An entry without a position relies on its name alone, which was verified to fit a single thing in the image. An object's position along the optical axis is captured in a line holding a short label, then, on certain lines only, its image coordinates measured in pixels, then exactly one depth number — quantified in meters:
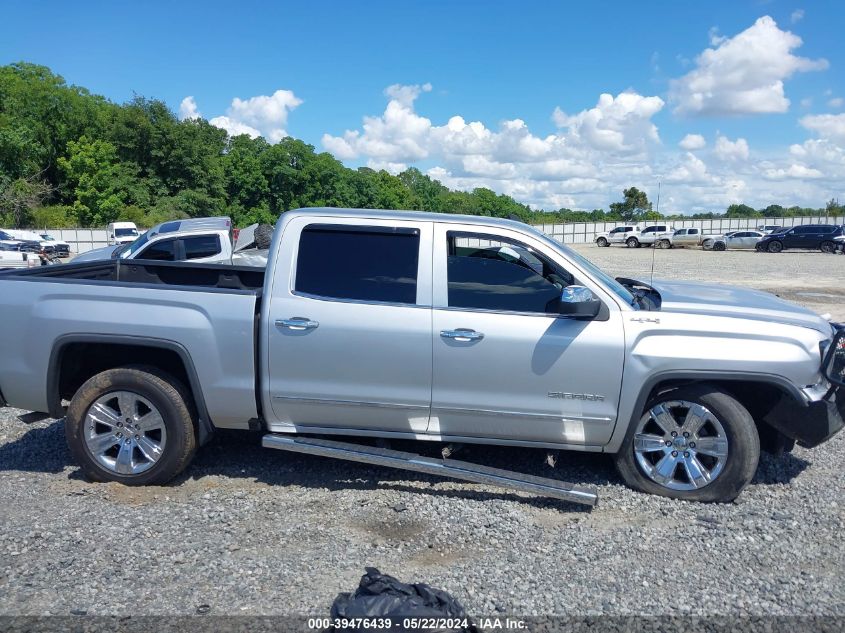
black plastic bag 3.00
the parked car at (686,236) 51.16
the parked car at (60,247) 32.94
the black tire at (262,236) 14.33
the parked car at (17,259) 22.53
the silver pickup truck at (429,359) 4.66
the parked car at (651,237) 50.19
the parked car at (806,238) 39.59
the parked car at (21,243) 26.62
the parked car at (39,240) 29.61
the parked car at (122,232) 40.57
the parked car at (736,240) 44.91
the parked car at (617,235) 54.66
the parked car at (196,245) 13.41
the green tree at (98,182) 55.28
